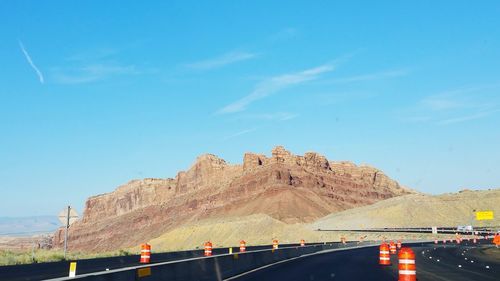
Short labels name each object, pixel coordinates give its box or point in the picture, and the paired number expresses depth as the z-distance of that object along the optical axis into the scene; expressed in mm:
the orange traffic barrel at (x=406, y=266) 13938
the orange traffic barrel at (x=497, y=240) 47556
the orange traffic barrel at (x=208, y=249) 35750
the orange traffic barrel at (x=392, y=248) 41062
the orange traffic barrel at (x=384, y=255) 26459
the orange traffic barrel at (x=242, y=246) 40981
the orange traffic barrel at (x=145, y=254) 27453
